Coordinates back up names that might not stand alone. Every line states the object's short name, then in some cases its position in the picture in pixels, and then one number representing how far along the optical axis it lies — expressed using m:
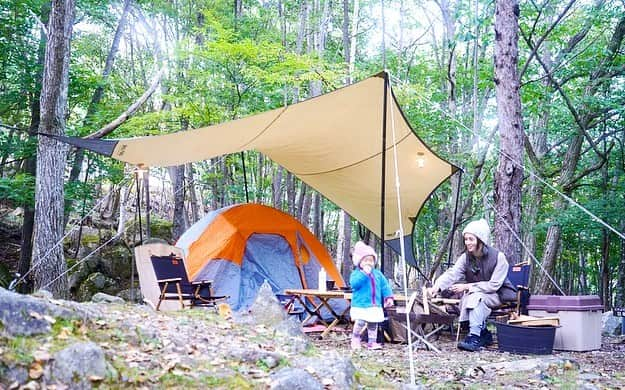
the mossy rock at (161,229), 11.06
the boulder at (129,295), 9.05
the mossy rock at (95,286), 9.10
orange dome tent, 6.12
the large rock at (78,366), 2.05
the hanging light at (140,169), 5.87
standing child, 4.34
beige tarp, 4.91
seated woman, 4.39
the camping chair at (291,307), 5.43
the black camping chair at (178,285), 5.28
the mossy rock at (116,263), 9.62
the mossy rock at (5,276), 8.44
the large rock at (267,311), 3.92
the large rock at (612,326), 6.29
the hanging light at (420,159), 6.03
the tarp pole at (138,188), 6.12
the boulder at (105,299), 5.23
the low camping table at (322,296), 4.96
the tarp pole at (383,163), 4.44
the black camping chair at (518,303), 4.58
